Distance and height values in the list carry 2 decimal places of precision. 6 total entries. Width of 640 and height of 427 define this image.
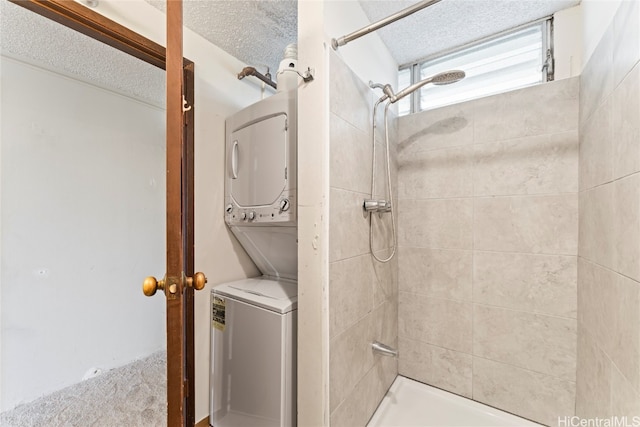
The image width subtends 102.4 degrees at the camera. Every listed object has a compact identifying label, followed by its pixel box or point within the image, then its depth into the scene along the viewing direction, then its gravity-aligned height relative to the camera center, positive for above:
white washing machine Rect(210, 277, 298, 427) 1.24 -0.75
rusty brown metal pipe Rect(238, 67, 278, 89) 1.65 +0.91
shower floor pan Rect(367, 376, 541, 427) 1.46 -1.20
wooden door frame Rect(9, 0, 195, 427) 0.73 +0.15
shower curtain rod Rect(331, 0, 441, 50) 1.04 +0.79
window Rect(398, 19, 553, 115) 1.55 +0.95
